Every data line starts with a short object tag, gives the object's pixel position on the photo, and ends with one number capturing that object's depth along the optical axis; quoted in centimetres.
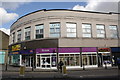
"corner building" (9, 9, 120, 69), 1527
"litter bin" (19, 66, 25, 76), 787
